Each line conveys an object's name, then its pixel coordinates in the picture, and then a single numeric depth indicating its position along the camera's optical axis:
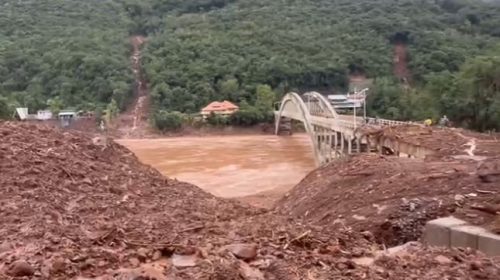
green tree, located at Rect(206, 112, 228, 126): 63.88
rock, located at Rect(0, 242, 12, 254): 5.05
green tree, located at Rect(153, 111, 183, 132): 62.16
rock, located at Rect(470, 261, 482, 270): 4.96
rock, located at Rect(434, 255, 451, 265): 5.10
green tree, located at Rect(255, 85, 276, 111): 68.81
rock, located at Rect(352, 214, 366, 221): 8.99
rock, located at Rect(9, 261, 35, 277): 4.41
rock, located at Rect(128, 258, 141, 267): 4.74
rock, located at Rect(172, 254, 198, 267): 4.73
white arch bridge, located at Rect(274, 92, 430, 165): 24.69
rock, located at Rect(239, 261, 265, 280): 4.51
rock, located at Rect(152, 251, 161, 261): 4.90
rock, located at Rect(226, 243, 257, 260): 4.84
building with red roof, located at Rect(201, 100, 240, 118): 65.56
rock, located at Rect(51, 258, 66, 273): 4.52
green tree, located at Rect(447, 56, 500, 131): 33.94
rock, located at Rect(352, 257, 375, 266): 5.04
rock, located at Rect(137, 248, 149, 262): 4.87
